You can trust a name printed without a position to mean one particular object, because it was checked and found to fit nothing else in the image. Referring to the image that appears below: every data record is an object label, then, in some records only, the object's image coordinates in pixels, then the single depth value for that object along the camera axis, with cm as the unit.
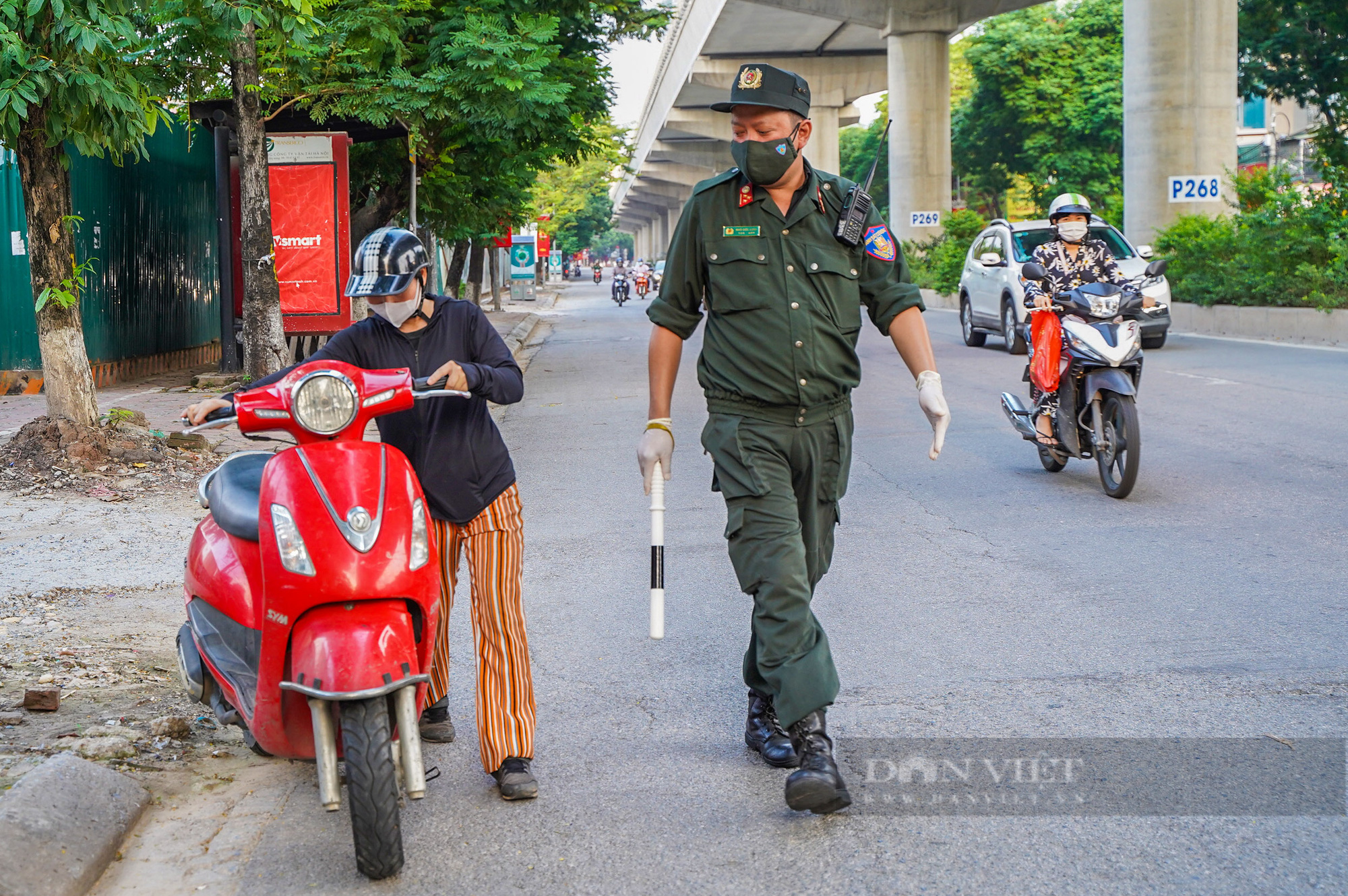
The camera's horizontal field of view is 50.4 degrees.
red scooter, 336
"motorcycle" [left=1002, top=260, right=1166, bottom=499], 845
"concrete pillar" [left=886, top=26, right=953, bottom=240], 4572
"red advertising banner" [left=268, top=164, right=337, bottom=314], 1570
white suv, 1906
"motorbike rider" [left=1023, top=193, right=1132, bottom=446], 895
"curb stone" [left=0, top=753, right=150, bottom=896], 342
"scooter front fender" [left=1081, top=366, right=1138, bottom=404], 843
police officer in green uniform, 388
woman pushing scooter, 401
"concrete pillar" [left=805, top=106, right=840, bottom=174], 6331
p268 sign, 2617
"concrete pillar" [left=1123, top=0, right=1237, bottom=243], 2734
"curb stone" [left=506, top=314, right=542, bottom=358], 2539
